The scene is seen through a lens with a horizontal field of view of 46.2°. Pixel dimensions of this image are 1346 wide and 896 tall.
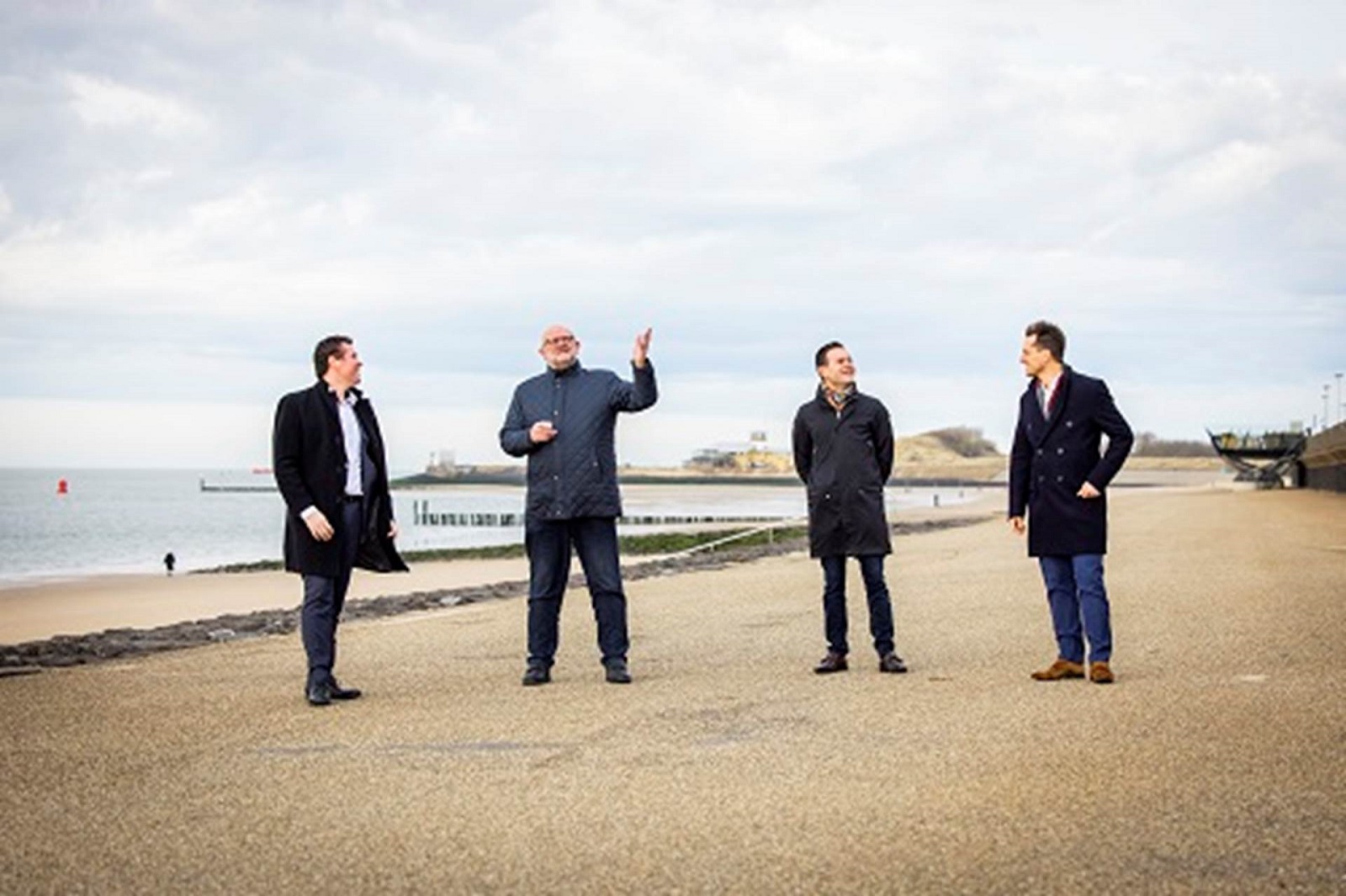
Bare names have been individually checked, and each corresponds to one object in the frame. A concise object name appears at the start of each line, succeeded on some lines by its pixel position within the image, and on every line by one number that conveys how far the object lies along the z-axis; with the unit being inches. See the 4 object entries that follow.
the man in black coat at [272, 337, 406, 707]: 329.1
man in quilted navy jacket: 355.6
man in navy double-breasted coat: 337.4
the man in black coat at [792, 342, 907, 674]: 364.2
